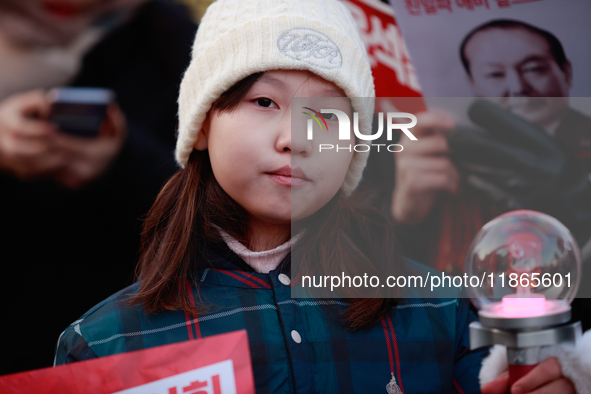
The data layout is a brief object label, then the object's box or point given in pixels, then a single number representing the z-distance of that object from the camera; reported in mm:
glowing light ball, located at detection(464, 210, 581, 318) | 1794
